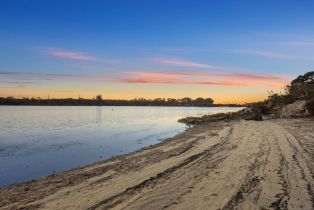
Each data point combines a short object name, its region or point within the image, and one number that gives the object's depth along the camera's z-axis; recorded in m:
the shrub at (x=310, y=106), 20.32
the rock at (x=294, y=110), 21.39
